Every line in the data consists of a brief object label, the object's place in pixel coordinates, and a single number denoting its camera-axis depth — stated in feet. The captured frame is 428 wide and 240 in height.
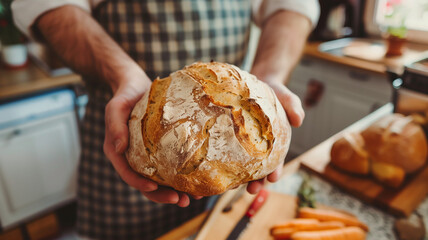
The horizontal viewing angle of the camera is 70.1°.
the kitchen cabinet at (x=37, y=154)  5.35
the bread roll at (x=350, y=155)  3.40
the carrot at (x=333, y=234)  2.60
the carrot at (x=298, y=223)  2.74
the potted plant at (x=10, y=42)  5.63
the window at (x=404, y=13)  7.16
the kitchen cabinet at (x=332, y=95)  6.17
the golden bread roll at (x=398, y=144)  3.23
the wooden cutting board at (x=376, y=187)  3.09
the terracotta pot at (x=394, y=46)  6.47
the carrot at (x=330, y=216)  2.79
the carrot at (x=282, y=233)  2.67
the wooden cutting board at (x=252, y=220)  2.74
